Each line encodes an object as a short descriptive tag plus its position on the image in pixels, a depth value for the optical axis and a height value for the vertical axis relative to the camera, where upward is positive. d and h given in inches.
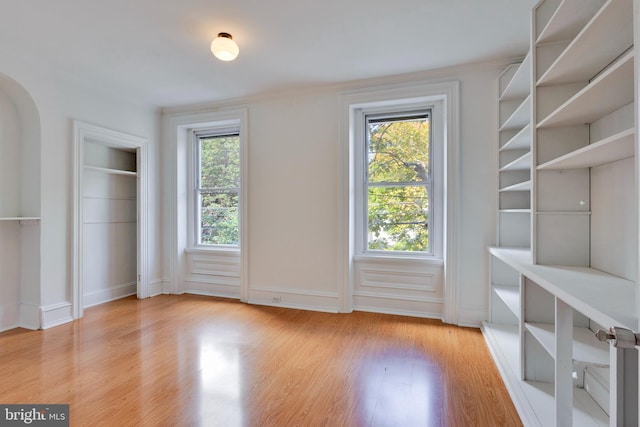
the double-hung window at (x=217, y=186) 172.7 +14.8
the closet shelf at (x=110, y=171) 142.7 +19.9
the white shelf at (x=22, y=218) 114.0 -2.6
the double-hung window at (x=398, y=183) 140.4 +13.3
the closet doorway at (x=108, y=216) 134.5 -2.5
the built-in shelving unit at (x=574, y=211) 53.9 +0.5
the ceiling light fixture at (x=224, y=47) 97.6 +52.5
